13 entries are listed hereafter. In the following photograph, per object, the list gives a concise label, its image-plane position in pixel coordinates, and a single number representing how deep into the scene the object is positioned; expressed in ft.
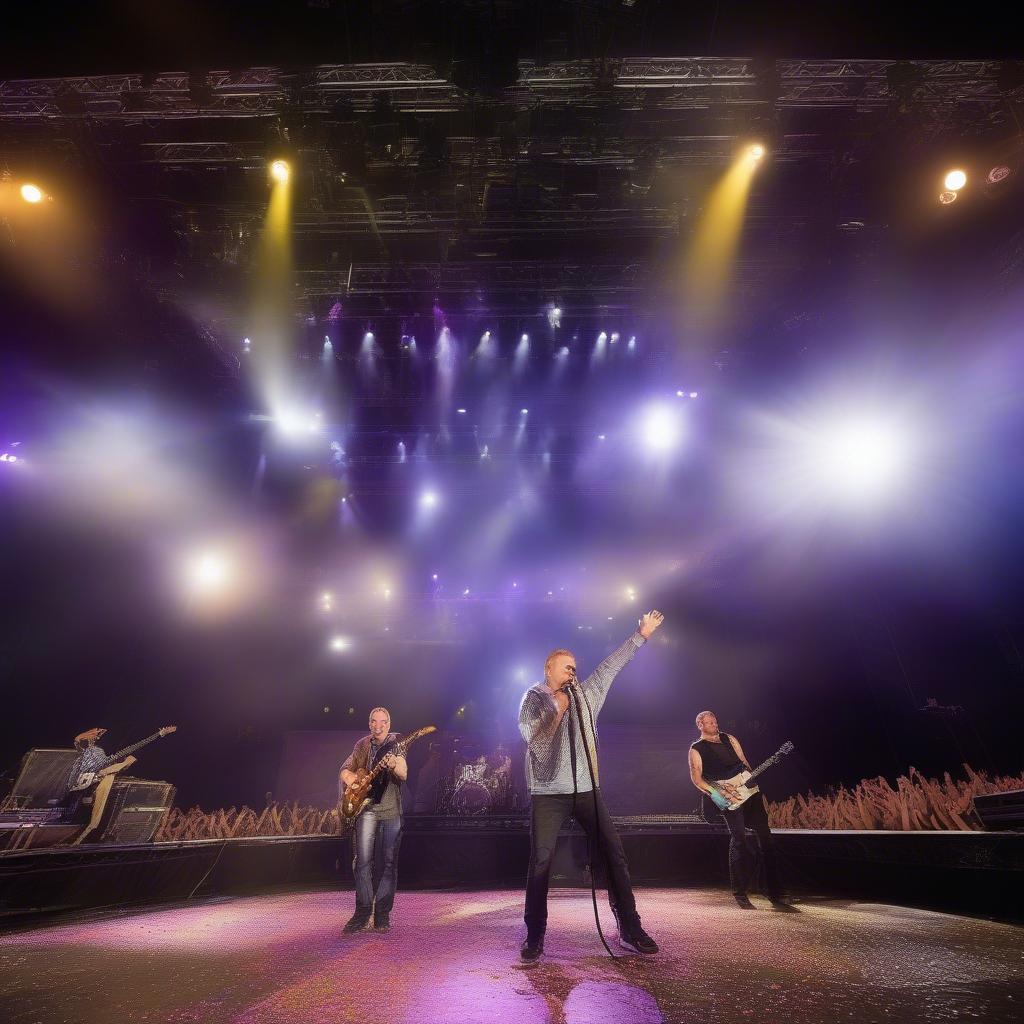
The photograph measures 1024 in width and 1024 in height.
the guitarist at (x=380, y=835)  13.32
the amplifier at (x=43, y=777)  22.85
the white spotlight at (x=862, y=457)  28.37
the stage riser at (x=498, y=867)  14.35
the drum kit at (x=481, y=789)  37.04
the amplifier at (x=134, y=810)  23.03
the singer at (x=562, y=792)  9.53
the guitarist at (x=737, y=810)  16.48
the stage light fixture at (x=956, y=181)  22.00
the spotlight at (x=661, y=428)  35.42
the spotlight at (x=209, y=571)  35.32
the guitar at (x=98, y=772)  23.30
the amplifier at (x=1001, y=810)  13.34
